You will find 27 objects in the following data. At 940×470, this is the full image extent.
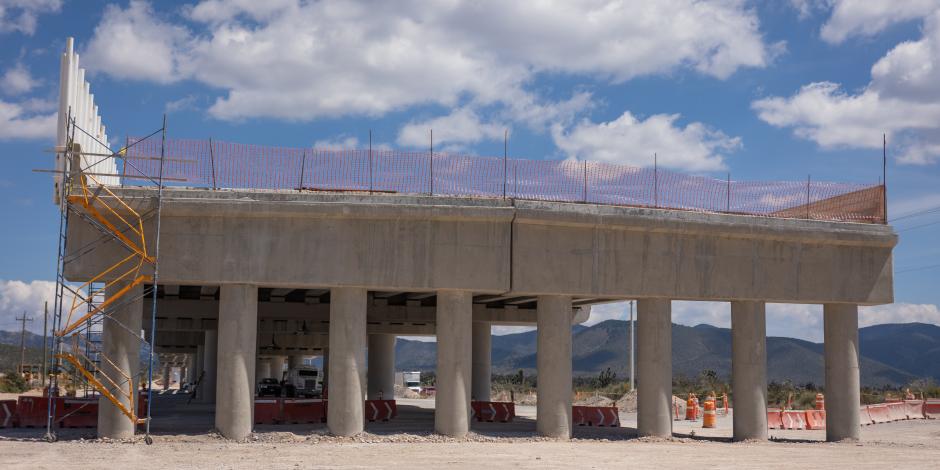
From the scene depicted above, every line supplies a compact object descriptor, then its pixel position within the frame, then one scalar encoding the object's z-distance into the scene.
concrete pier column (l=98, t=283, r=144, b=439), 25.05
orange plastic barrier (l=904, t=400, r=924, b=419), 42.50
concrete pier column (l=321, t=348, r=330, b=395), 51.26
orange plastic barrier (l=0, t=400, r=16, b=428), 29.20
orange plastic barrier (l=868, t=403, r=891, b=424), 39.97
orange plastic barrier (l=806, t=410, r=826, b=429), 36.72
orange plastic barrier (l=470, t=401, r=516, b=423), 36.19
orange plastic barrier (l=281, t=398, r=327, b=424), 32.50
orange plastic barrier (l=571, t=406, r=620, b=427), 34.53
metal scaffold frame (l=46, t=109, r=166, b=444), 24.73
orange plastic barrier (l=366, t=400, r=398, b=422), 35.58
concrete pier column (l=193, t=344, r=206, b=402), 56.33
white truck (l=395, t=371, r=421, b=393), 94.28
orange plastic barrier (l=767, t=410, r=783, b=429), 36.28
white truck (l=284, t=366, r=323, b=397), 55.37
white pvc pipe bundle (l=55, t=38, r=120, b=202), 25.05
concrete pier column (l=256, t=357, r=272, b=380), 82.18
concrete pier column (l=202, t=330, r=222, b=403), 52.31
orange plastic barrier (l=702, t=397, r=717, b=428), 36.19
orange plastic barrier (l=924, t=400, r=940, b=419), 43.12
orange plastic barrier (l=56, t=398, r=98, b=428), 29.03
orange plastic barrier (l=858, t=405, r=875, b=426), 39.16
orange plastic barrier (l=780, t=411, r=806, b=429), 36.25
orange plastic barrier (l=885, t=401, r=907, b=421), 41.31
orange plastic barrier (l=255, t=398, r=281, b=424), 31.91
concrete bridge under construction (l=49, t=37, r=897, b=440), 25.34
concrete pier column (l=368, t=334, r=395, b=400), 52.91
